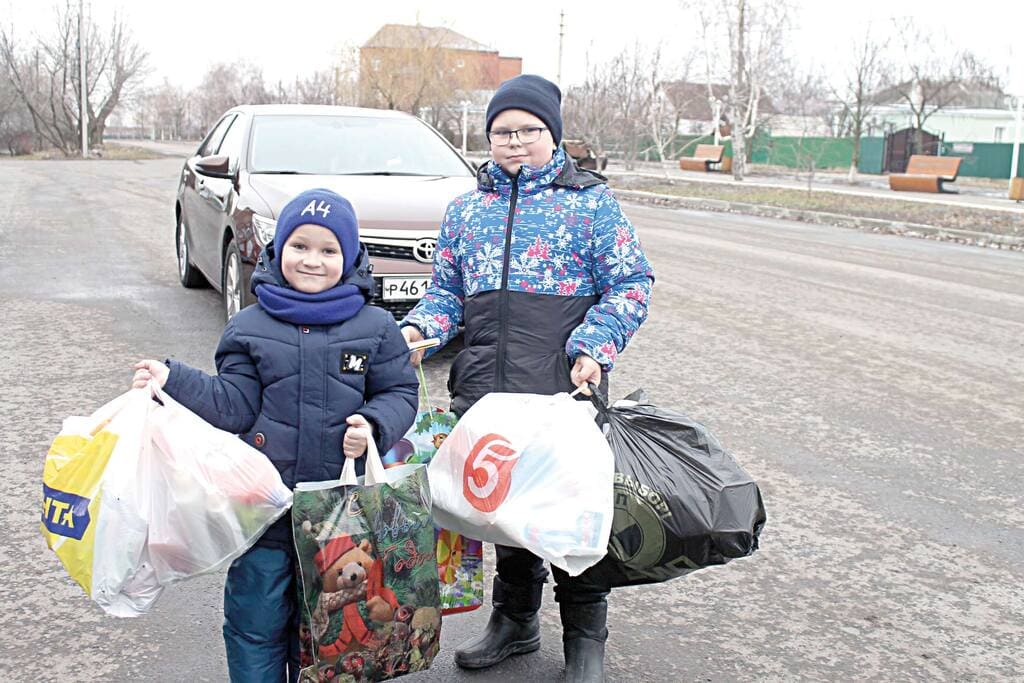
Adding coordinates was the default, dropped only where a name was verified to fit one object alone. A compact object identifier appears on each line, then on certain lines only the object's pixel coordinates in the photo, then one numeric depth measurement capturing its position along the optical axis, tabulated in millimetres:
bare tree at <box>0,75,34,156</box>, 50438
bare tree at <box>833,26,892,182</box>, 39594
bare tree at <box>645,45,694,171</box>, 33831
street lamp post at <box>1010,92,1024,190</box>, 31514
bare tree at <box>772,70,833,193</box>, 56750
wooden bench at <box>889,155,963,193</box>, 29453
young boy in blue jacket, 2480
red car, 6348
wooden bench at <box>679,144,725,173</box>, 42844
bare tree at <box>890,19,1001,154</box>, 42156
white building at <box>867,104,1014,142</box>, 57531
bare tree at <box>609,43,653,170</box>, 38562
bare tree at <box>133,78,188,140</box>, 90188
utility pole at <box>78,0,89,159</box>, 44938
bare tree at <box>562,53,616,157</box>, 36259
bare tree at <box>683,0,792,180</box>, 36562
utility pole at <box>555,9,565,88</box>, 38344
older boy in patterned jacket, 2818
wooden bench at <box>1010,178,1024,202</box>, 25375
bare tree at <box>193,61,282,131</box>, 76688
